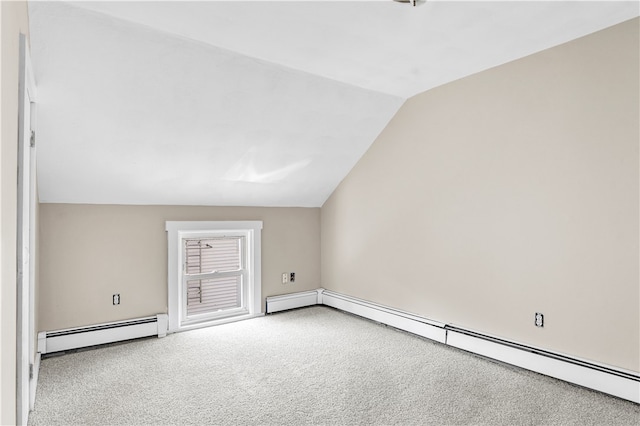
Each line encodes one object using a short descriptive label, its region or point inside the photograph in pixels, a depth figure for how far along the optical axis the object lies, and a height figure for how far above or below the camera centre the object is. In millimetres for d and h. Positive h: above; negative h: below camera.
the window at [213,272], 3891 -657
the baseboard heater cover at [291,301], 4535 -1072
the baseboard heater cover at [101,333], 3199 -1074
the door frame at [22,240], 1476 -109
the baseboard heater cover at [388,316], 3561 -1072
